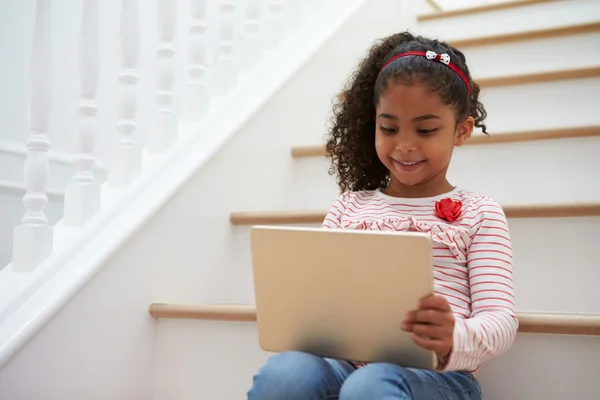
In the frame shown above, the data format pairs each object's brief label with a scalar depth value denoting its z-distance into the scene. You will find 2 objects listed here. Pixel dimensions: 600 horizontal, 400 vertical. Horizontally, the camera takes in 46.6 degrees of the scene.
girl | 0.83
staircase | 1.07
